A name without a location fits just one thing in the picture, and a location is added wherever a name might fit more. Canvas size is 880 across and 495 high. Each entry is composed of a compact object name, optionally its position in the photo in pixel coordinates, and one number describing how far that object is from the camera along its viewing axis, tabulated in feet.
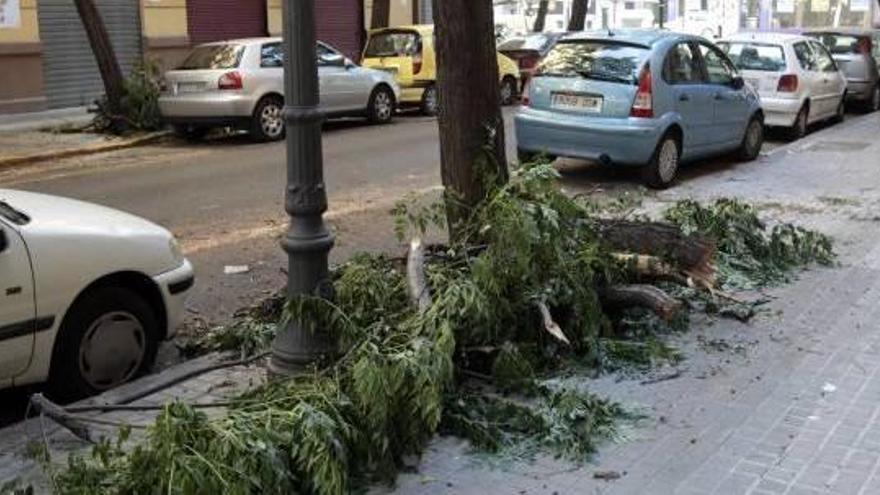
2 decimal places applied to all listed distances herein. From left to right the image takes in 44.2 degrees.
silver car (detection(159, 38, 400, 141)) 48.78
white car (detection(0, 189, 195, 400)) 15.42
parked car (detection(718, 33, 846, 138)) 49.90
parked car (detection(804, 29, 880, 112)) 64.95
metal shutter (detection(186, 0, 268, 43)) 70.44
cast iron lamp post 14.80
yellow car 61.36
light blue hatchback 35.55
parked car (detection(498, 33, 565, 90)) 77.39
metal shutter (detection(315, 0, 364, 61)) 81.07
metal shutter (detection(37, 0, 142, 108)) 61.31
